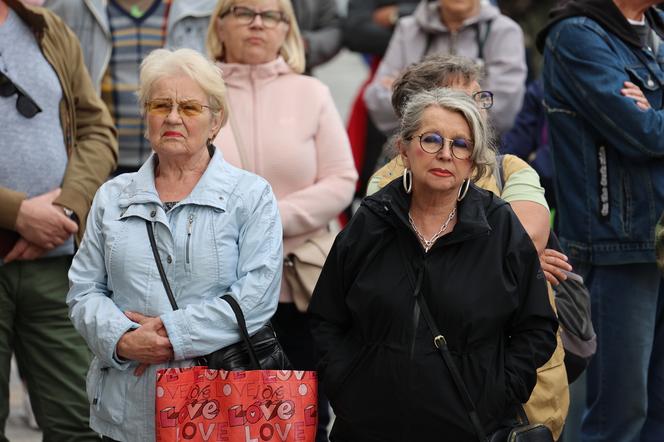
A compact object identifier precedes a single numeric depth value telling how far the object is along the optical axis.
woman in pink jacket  10.40
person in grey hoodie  13.27
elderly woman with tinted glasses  8.34
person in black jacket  7.73
